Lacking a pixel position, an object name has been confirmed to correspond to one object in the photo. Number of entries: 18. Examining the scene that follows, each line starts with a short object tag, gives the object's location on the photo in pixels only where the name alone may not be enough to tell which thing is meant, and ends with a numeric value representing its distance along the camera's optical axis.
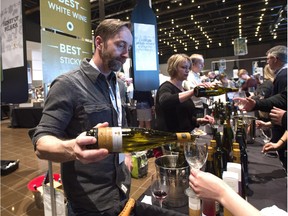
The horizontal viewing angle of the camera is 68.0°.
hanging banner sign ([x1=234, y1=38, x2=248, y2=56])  5.82
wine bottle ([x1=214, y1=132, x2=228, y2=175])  1.12
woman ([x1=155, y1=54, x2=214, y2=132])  1.90
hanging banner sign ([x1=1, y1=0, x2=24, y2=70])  1.59
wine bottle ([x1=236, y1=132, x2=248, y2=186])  1.23
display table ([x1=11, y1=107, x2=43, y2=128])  7.78
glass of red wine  0.94
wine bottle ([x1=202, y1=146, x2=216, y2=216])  0.81
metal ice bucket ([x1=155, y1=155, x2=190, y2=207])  0.93
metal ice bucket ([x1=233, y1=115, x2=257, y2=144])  1.85
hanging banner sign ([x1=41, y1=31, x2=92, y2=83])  1.57
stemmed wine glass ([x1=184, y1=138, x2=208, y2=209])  0.91
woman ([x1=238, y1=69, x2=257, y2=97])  4.35
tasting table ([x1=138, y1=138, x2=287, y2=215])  1.00
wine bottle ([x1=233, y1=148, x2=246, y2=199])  0.89
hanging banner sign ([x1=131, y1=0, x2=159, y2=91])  2.46
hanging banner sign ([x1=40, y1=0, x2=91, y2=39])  1.56
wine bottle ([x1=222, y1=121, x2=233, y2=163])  1.29
